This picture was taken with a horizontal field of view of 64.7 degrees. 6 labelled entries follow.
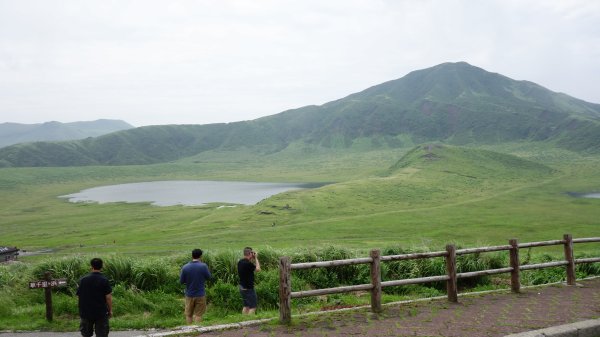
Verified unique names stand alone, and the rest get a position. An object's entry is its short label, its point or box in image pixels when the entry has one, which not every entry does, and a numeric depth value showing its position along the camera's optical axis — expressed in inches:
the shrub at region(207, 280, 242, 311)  510.6
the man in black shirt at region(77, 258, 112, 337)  352.8
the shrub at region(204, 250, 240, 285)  565.6
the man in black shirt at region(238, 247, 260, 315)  454.9
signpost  454.6
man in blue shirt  430.6
